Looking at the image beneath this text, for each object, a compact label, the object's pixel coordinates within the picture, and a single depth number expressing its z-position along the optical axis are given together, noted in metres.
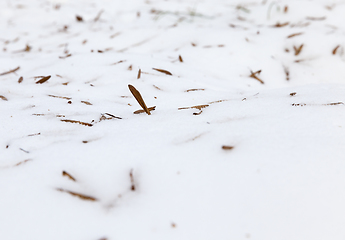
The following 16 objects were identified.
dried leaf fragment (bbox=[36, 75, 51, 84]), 0.91
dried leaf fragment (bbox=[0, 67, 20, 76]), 0.96
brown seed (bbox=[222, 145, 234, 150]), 0.72
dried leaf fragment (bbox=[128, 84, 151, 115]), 0.79
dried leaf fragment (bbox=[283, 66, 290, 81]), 0.97
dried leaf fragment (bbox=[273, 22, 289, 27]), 1.16
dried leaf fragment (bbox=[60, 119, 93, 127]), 0.78
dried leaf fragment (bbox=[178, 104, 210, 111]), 0.81
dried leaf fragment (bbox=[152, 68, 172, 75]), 0.93
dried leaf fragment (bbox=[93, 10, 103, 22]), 1.43
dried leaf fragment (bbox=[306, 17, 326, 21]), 1.16
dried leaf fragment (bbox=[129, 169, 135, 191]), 0.71
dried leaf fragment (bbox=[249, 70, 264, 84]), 0.95
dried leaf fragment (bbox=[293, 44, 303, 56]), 1.00
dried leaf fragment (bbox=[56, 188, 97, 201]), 0.70
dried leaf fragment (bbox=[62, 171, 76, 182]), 0.71
